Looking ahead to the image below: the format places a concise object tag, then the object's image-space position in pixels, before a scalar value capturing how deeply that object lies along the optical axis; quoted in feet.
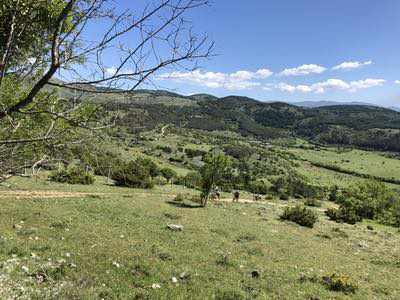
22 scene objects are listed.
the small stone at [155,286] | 34.88
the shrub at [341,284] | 42.55
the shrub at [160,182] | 180.81
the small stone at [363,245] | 78.04
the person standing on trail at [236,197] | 134.97
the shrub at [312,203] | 179.42
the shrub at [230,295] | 34.50
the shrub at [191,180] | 196.65
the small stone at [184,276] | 39.18
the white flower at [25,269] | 33.35
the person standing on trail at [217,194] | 133.90
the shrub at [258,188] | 245.49
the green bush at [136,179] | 137.80
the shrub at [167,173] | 225.76
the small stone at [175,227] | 64.99
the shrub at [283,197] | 193.68
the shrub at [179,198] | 108.88
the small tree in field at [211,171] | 105.91
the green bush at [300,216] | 98.02
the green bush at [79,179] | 122.21
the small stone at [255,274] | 43.32
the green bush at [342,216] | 126.52
